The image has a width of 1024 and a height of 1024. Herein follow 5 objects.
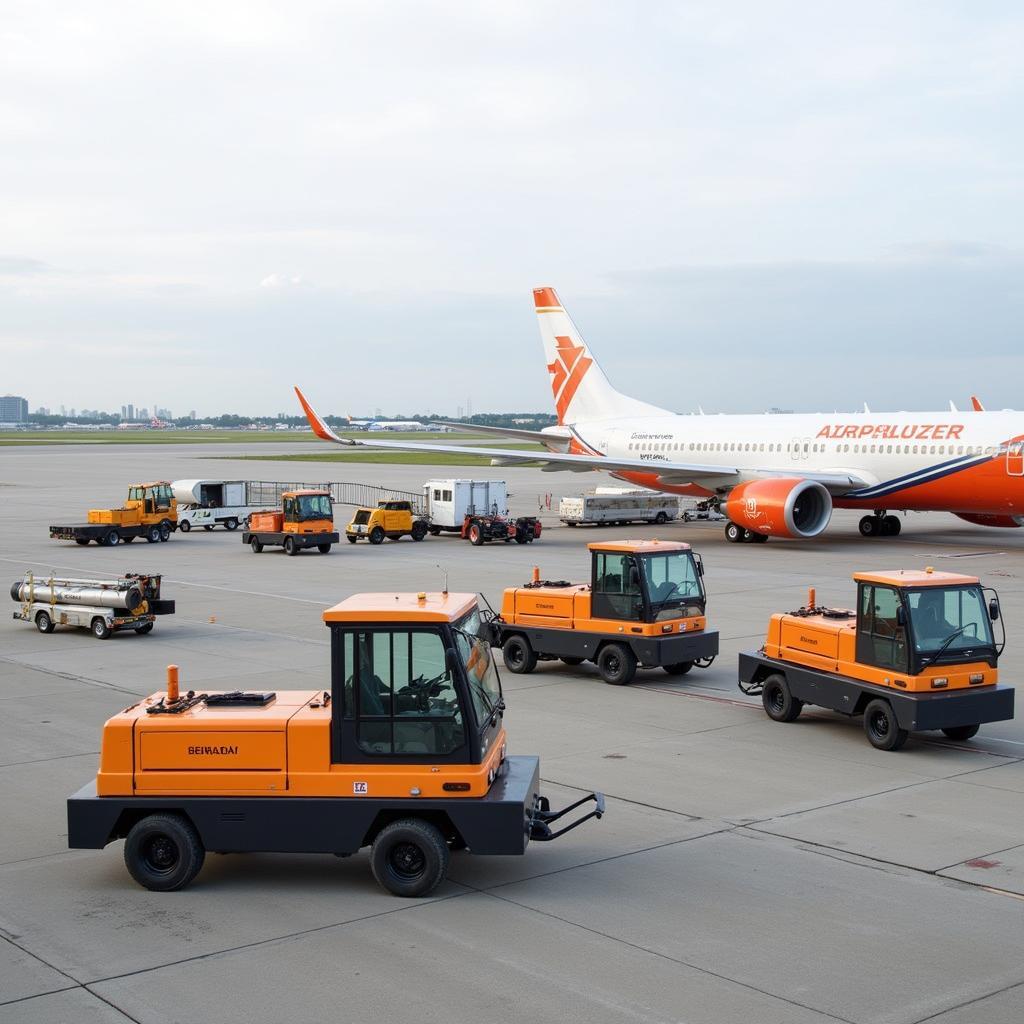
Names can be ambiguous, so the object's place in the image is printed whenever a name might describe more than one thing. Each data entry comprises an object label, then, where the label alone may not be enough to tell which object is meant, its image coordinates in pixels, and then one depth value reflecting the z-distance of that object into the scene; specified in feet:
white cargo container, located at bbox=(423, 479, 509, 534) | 153.69
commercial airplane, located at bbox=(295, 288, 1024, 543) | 134.00
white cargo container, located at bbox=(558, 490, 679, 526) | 169.07
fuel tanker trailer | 83.56
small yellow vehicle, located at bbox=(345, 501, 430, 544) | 149.38
